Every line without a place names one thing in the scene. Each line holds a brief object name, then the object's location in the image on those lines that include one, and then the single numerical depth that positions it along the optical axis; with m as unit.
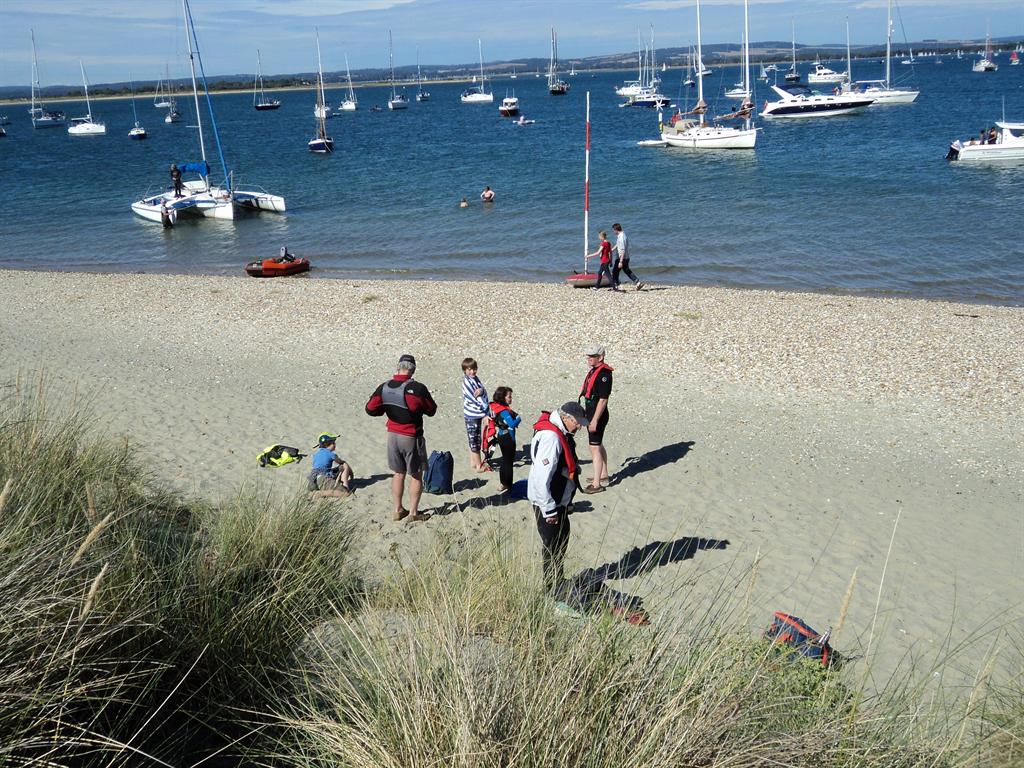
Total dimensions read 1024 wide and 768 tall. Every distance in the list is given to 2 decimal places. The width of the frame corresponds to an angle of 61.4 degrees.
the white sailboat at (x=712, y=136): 47.38
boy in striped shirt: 8.91
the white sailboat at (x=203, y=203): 31.58
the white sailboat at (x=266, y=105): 128.00
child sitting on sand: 8.49
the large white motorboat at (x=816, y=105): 68.38
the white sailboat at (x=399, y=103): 120.68
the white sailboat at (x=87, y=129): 93.69
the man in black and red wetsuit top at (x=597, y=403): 8.68
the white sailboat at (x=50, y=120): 112.19
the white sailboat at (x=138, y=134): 81.88
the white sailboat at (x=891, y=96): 77.06
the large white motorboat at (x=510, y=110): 92.19
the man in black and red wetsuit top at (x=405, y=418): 7.50
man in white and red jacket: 6.09
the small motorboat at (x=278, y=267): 22.27
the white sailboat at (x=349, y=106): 117.53
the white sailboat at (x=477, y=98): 129.00
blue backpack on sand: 8.68
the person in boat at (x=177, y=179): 33.09
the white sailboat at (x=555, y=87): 130.75
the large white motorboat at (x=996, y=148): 37.19
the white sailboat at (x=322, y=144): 58.69
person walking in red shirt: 17.55
